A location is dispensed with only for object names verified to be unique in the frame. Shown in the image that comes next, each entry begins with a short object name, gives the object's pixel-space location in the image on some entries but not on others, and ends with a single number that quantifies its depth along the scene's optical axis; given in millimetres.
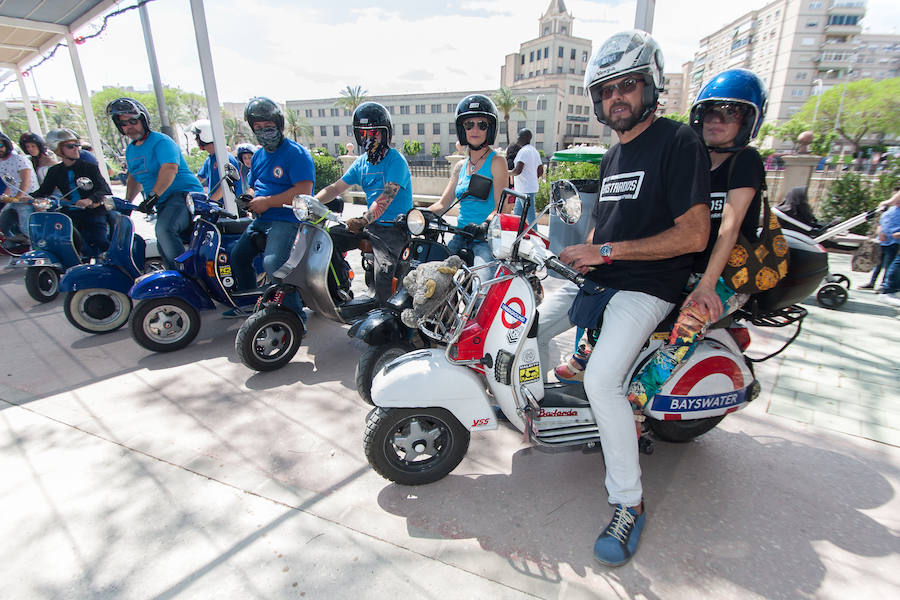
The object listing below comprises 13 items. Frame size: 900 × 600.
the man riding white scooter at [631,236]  1785
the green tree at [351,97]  57462
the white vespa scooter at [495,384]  2133
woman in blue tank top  3492
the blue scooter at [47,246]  5152
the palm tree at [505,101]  49438
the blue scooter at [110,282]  4195
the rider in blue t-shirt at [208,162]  6020
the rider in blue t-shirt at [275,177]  3785
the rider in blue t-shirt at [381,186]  3609
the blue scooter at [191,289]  3770
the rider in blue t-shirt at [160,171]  4211
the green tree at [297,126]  55988
